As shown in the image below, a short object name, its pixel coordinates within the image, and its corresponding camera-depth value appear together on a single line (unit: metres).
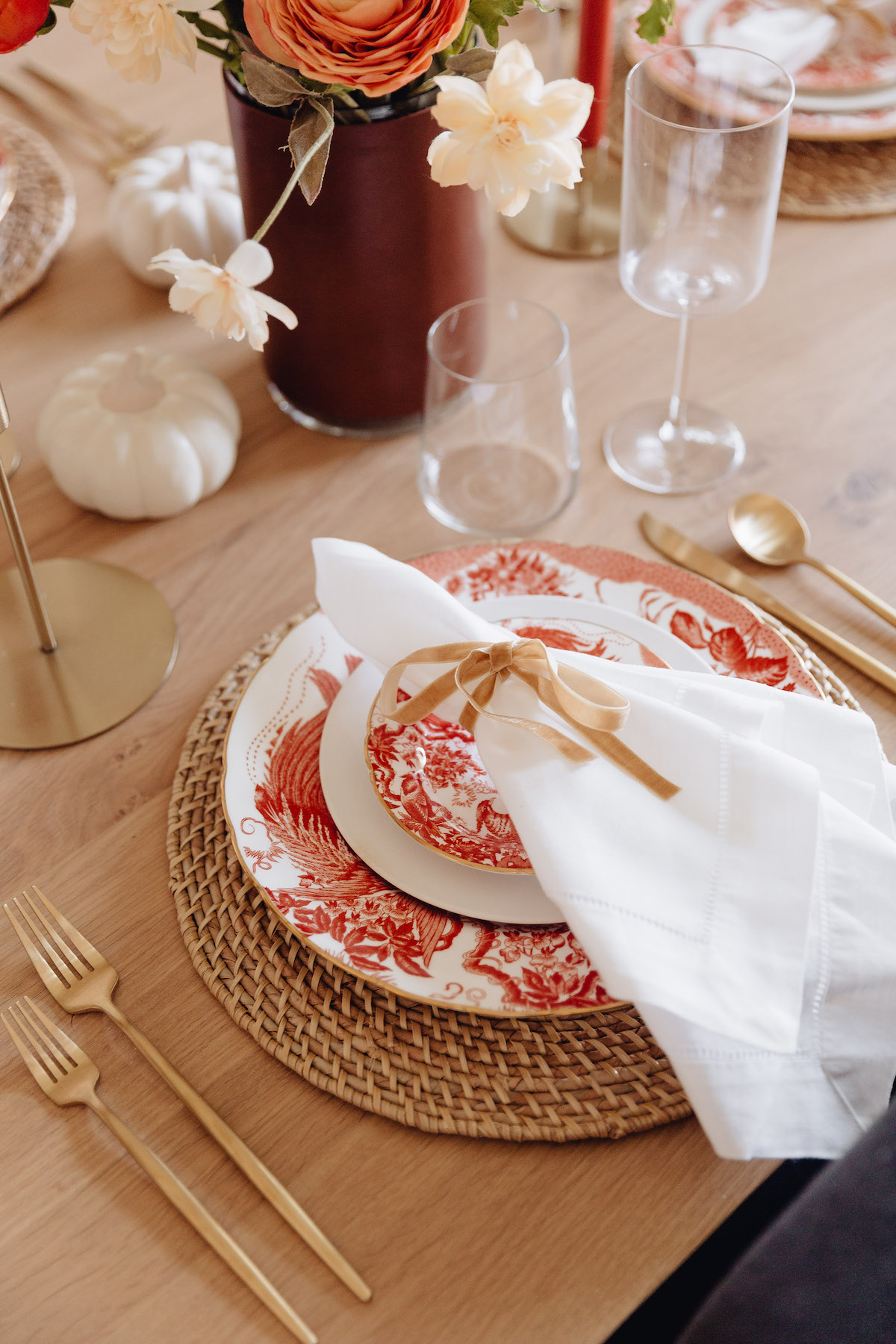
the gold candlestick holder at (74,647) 0.75
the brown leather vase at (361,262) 0.75
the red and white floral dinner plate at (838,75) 1.07
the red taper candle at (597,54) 0.96
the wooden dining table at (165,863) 0.53
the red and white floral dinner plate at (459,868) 0.57
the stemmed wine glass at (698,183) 0.73
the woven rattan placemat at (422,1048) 0.56
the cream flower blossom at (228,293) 0.60
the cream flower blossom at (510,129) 0.58
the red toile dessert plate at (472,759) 0.61
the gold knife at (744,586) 0.75
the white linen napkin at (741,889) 0.51
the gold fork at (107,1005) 0.53
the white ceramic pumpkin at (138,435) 0.83
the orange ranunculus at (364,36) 0.60
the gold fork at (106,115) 1.17
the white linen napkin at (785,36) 1.10
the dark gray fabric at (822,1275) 0.46
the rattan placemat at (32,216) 1.04
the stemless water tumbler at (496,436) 0.83
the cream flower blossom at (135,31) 0.62
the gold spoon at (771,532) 0.82
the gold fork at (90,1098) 0.52
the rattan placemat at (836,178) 1.08
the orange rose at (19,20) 0.60
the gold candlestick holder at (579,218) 1.07
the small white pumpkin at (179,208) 0.96
